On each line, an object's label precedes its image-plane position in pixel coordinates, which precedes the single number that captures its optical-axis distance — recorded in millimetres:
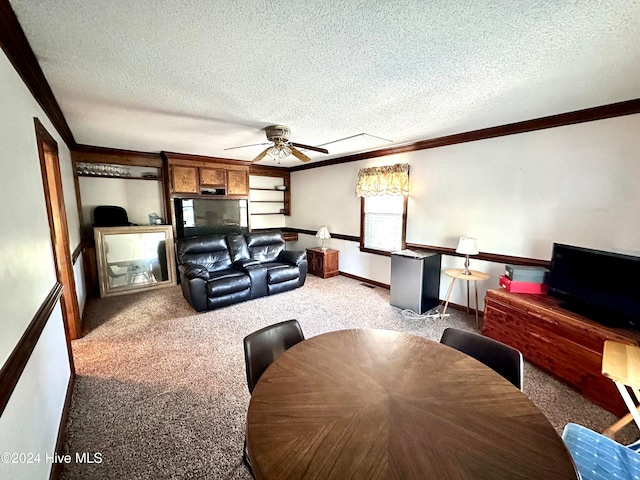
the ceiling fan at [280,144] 3115
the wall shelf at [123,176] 4399
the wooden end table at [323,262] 5371
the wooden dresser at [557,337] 1966
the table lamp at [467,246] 3223
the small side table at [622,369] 1495
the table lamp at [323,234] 5426
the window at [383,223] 4430
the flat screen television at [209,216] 5031
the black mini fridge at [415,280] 3574
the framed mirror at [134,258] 4359
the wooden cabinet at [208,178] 4871
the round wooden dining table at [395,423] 816
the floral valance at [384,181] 4199
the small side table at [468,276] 3227
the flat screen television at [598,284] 2023
